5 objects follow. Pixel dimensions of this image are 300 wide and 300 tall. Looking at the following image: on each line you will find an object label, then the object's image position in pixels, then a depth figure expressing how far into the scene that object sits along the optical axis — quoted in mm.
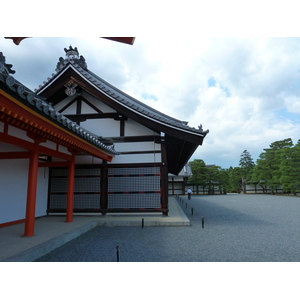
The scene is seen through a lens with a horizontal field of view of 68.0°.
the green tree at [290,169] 25516
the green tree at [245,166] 37219
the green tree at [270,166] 30461
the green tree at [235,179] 39472
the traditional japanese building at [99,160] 7102
